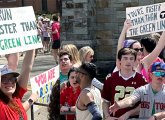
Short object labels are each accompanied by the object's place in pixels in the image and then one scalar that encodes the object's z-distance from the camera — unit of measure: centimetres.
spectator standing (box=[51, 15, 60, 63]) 1717
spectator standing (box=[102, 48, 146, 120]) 462
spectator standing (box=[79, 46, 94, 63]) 572
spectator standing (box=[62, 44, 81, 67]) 554
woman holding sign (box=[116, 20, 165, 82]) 492
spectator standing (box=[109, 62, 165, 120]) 428
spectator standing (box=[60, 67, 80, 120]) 518
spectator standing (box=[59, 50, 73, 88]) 551
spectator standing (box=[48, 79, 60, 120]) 546
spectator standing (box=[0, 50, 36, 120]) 395
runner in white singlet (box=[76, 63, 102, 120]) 423
